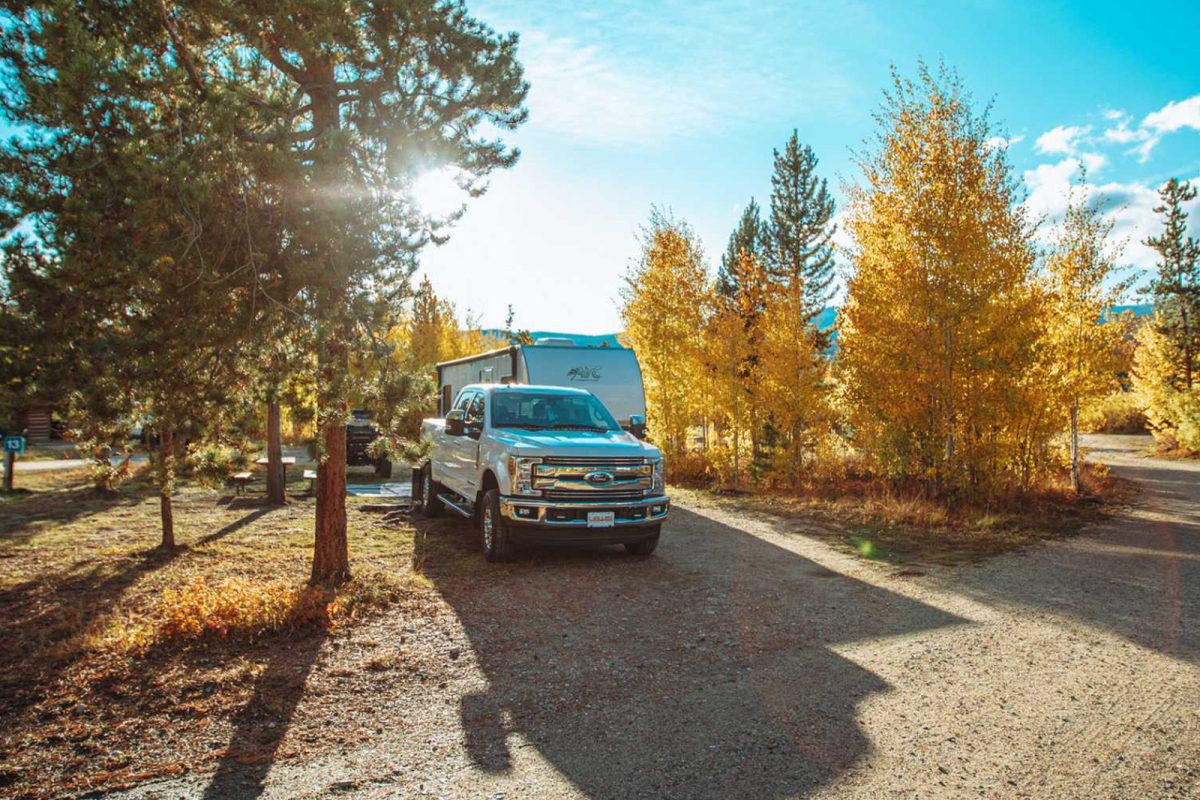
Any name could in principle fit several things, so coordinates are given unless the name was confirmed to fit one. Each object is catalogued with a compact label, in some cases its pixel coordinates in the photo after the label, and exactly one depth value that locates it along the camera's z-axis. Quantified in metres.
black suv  18.59
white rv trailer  14.41
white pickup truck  7.72
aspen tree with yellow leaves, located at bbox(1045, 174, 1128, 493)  13.09
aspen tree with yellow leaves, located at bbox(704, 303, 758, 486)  15.45
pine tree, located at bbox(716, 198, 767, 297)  33.09
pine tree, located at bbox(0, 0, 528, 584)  4.18
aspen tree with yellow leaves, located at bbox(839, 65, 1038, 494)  10.95
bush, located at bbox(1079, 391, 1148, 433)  36.44
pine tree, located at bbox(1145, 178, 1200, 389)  31.52
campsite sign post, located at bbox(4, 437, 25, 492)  14.00
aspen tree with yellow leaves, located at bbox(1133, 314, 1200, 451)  24.08
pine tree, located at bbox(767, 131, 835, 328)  31.92
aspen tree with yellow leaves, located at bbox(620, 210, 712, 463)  17.19
